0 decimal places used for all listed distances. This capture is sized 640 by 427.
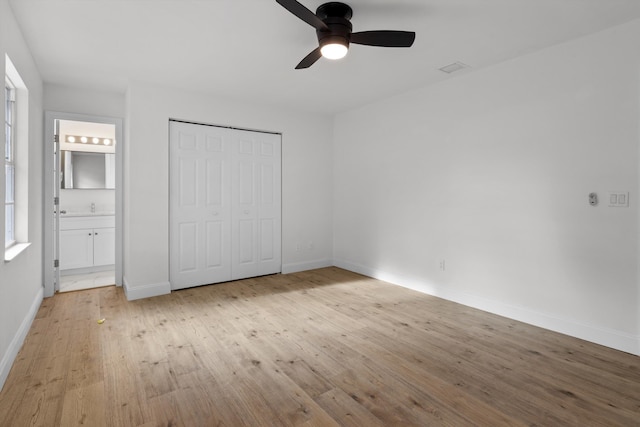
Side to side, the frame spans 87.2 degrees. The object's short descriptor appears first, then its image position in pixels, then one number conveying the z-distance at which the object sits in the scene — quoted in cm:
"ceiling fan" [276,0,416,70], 229
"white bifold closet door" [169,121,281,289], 420
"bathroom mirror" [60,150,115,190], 529
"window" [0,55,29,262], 284
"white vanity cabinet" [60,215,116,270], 492
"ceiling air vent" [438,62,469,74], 334
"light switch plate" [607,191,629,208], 259
